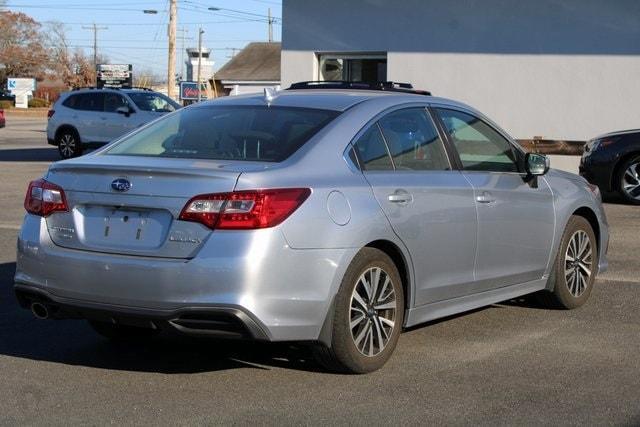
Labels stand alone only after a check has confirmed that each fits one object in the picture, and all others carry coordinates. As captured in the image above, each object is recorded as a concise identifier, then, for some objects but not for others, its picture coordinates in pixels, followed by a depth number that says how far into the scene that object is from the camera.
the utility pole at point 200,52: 69.18
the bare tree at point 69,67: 100.12
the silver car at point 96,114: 25.62
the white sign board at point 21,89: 79.12
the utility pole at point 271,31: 97.00
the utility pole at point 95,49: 111.31
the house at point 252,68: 70.09
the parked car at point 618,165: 15.04
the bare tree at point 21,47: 97.44
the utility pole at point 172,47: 35.66
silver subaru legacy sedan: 5.21
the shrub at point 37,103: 81.94
